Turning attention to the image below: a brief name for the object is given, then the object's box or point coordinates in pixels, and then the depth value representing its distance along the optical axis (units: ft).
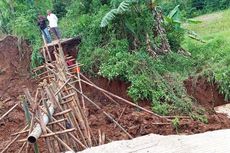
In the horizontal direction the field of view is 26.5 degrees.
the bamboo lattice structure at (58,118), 25.22
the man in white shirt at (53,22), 54.75
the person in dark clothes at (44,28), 54.20
